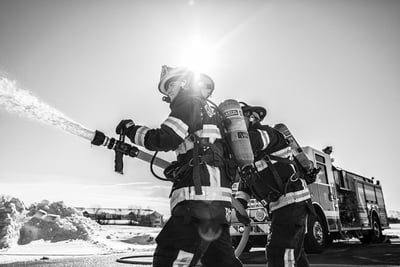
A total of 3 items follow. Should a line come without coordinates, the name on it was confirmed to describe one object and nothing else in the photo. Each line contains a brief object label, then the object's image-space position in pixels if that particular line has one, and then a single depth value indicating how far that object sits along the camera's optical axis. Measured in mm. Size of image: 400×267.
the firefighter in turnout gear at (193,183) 1949
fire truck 6750
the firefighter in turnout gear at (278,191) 2857
